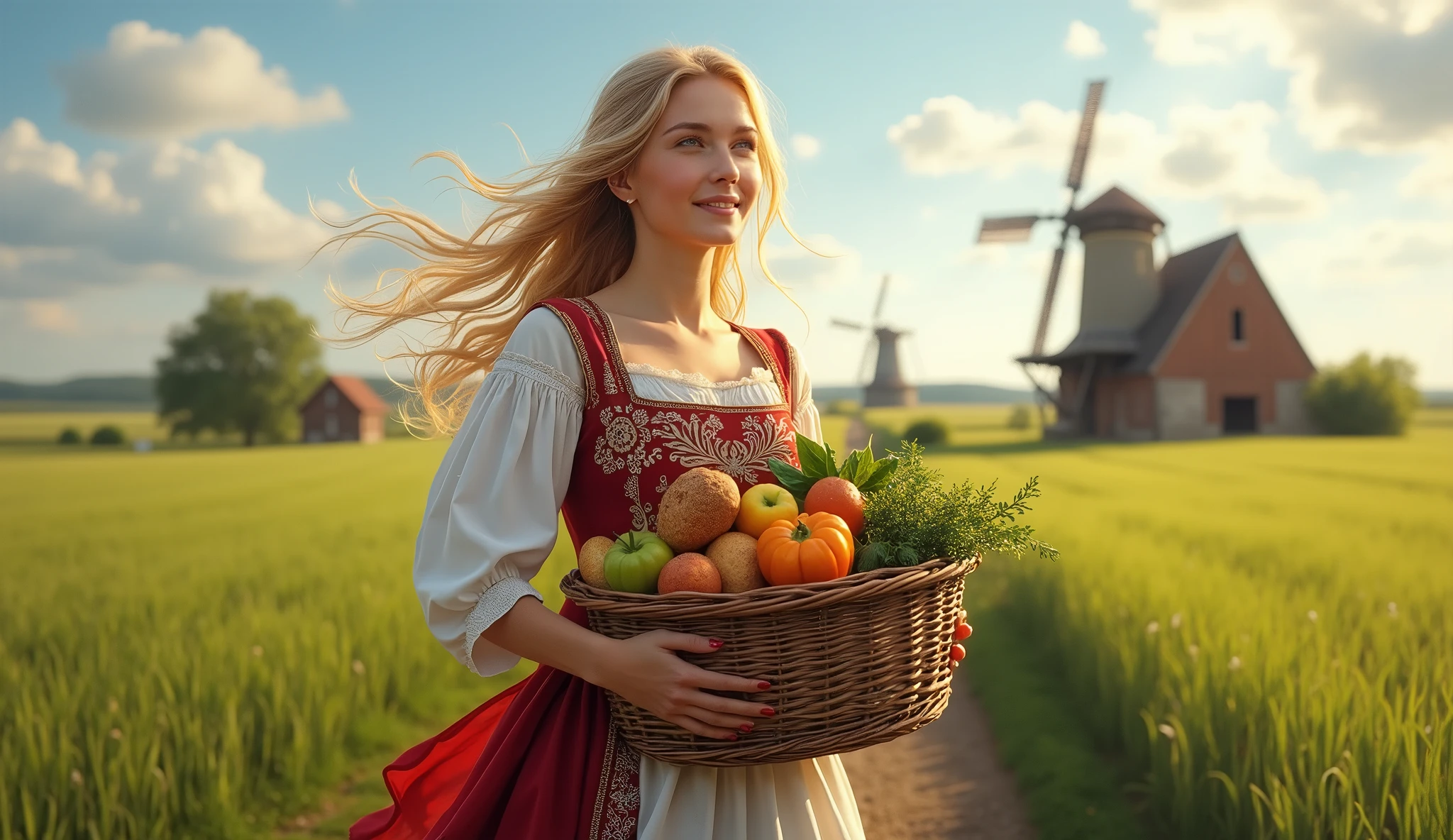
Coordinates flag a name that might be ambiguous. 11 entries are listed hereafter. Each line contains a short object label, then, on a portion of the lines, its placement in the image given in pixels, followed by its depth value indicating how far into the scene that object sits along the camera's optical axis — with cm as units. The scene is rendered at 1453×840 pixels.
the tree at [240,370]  4623
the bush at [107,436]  4606
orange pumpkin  155
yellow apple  172
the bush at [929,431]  2903
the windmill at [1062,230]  2995
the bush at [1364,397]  2648
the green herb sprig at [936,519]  172
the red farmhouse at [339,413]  4988
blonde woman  175
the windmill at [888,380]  5356
